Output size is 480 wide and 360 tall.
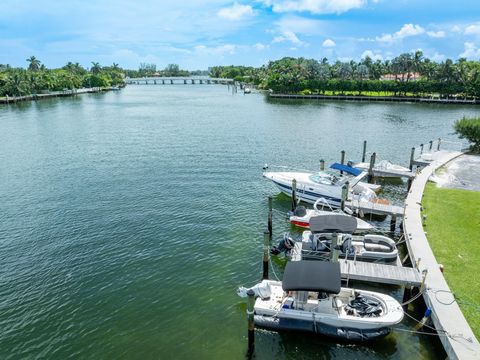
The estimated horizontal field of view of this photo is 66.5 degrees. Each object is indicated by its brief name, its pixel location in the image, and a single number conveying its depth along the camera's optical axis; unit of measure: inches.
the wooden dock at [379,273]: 730.2
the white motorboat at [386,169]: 1528.1
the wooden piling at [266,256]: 805.2
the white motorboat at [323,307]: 647.1
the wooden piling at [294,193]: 1242.0
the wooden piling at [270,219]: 1046.1
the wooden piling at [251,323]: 620.1
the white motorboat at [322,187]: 1211.2
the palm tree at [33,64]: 7652.6
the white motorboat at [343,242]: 849.5
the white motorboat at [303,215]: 1086.7
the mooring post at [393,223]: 1084.4
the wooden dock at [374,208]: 1083.5
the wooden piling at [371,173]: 1556.3
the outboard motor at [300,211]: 1101.7
